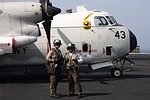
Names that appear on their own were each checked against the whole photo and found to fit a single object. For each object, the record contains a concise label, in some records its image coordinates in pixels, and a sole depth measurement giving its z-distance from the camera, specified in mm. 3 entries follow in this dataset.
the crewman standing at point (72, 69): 11742
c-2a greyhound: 16438
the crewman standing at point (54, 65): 11797
